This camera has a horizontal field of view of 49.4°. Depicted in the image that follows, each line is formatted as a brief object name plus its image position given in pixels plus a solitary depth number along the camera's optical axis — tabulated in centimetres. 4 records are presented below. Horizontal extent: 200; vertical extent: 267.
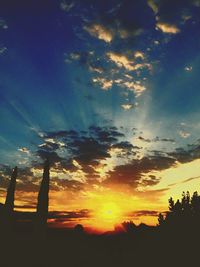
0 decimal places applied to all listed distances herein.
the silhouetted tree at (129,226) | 2547
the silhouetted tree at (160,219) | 2780
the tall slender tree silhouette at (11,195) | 2429
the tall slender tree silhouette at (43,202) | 1999
